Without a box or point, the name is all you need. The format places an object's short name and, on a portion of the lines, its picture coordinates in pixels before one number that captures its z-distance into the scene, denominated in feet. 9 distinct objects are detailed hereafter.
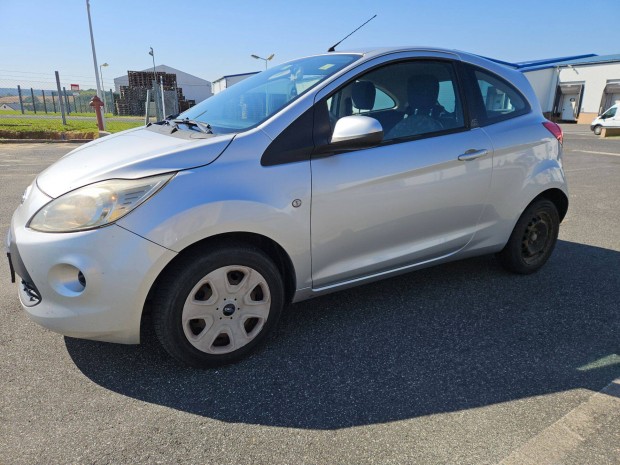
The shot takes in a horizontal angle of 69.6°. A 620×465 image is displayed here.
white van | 77.12
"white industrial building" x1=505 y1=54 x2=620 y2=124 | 115.03
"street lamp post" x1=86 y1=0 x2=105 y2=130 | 74.78
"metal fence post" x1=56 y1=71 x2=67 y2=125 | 55.21
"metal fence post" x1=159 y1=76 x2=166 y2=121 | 34.82
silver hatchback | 6.81
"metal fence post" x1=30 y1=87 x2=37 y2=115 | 103.91
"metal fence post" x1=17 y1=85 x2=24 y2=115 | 95.59
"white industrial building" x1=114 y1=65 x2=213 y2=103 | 176.96
